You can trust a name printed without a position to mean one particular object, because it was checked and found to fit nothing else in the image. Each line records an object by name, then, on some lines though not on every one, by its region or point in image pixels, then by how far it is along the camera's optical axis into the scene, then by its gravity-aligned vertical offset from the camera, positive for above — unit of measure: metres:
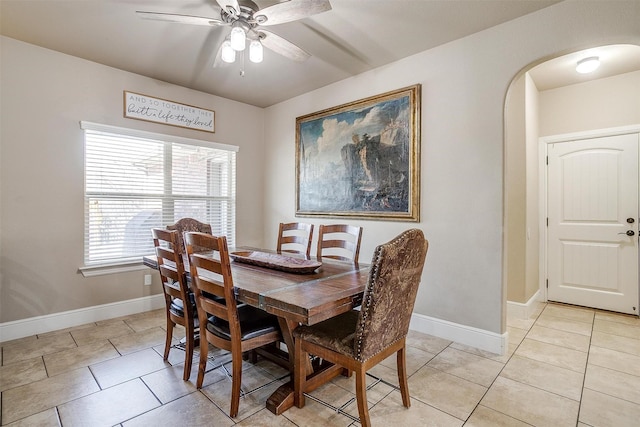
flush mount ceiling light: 3.07 +1.45
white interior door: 3.48 -0.14
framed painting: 3.09 +0.58
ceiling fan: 1.91 +1.26
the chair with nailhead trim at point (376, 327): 1.48 -0.63
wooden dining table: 1.48 -0.43
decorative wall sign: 3.46 +1.18
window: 3.27 +0.28
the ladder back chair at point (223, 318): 1.67 -0.68
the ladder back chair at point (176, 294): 2.04 -0.58
